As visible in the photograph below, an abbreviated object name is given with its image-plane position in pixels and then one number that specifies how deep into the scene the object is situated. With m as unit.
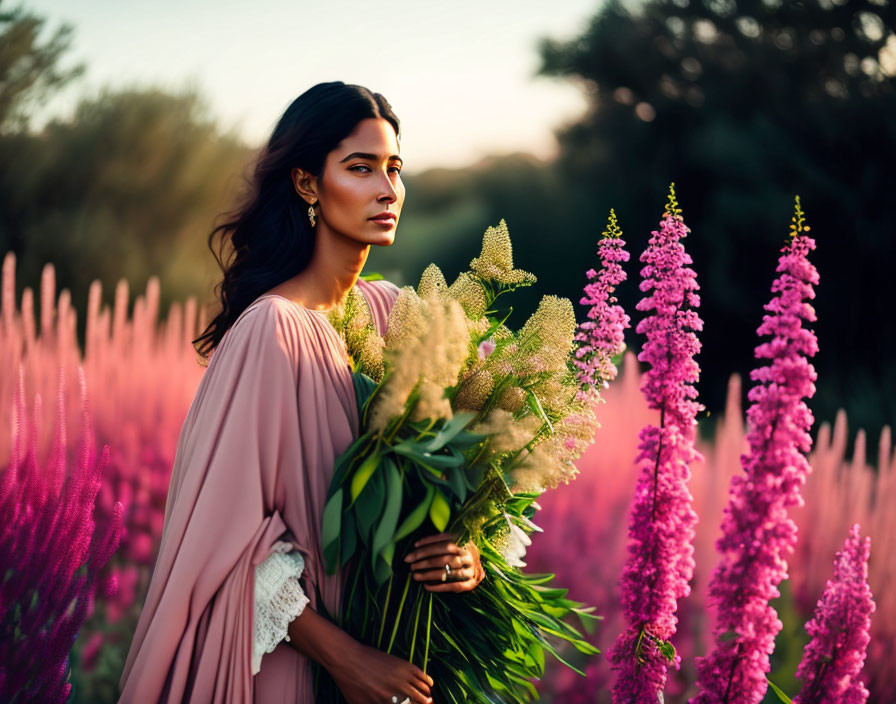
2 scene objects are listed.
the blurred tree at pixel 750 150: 8.29
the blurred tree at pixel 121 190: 7.61
